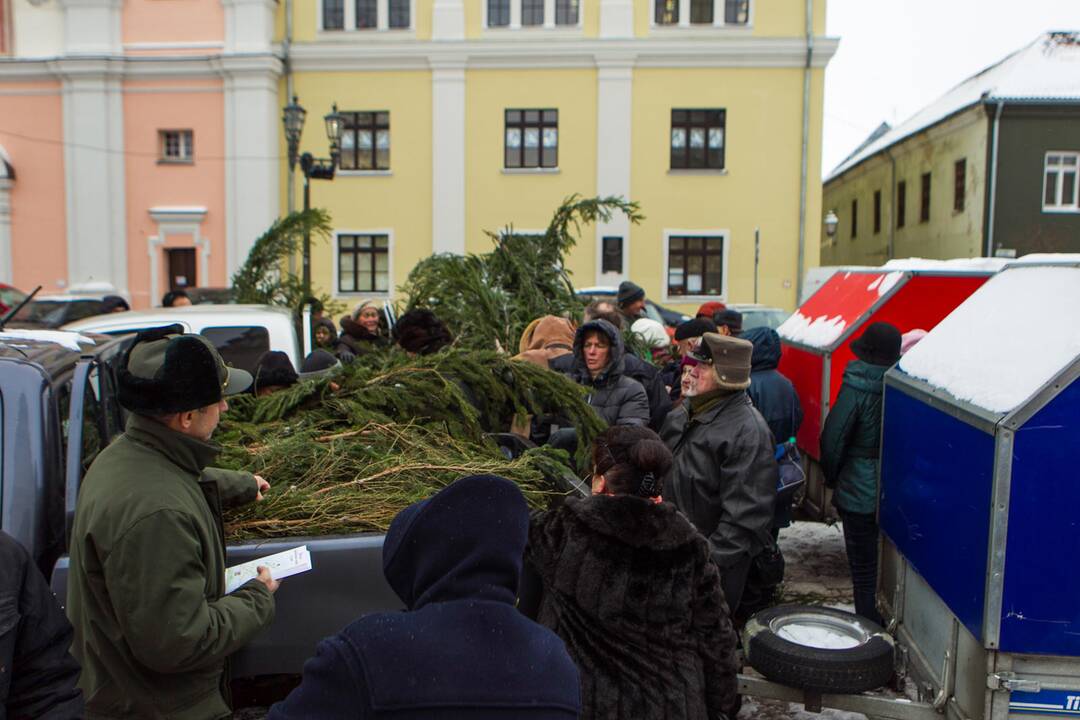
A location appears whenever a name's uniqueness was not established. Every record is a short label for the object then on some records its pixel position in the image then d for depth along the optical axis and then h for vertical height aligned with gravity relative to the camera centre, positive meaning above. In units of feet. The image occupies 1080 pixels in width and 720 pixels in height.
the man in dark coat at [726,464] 12.85 -2.60
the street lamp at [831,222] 79.67 +6.23
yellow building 82.23 +15.09
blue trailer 9.62 -2.50
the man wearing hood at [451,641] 5.20 -2.14
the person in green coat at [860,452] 16.38 -2.96
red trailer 21.49 -0.74
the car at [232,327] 22.41 -1.18
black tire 11.41 -4.79
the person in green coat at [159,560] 7.43 -2.38
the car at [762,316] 59.80 -1.73
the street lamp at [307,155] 49.26 +7.96
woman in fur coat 8.59 -3.06
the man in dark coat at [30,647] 6.39 -2.72
